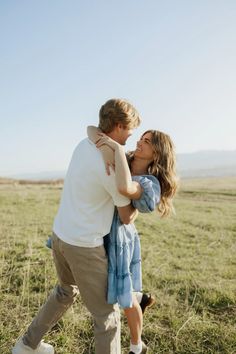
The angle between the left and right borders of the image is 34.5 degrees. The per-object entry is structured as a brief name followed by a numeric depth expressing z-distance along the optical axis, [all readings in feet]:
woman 9.20
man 9.39
